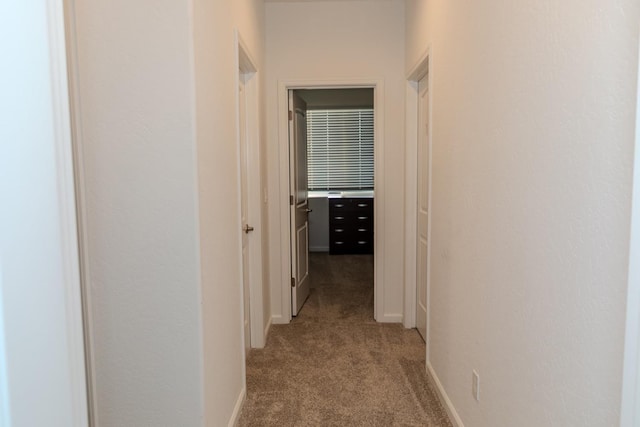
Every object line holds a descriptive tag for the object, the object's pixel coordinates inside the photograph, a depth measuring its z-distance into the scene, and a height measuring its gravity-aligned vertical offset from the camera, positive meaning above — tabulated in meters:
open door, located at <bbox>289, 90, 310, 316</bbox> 3.88 -0.28
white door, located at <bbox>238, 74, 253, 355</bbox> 3.10 -0.28
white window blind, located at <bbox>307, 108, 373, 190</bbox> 7.20 +0.34
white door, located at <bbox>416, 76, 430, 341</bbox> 3.27 -0.28
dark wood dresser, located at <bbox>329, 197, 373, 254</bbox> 6.82 -0.87
